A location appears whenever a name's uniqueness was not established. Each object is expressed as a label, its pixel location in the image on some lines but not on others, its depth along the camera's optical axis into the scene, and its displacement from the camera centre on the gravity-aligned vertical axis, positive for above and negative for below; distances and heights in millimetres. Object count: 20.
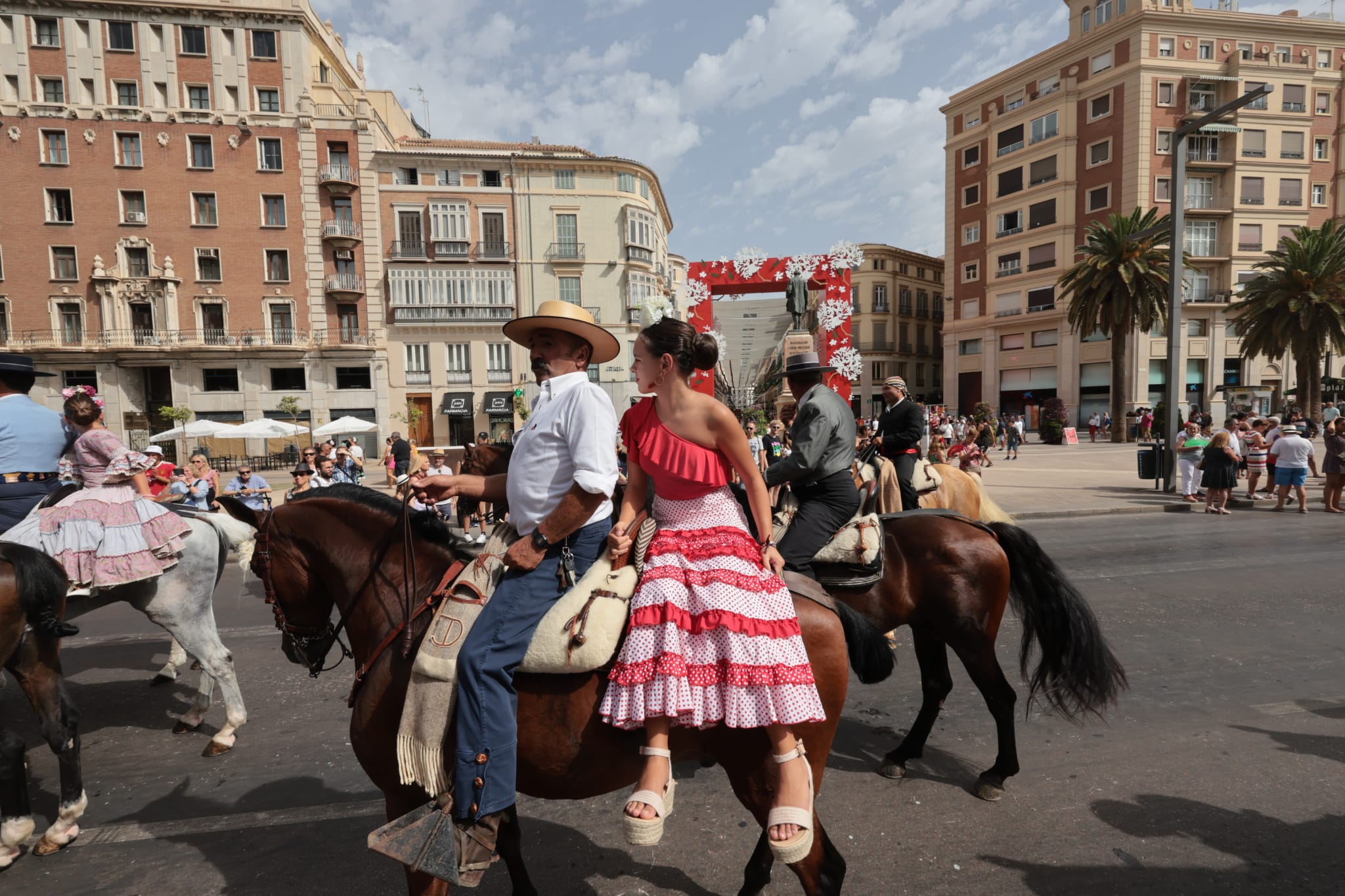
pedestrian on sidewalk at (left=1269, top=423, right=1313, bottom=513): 12124 -1340
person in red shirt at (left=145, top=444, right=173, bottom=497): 7051 -636
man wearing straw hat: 2234 -443
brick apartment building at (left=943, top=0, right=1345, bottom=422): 37531 +14383
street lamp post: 13859 +2087
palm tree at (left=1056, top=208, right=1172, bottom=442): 28391 +5173
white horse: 4305 -1297
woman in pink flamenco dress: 4070 -635
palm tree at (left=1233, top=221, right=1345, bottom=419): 27938 +3882
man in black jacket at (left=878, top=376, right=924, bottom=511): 6230 -312
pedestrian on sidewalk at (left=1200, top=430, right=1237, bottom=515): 12211 -1527
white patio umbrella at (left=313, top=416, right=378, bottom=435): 22750 -296
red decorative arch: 17047 +3456
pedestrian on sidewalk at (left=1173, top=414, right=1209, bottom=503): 13484 -1364
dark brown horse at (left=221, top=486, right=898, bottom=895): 2373 -1022
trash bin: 14719 -1551
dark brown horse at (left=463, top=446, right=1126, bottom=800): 3674 -1308
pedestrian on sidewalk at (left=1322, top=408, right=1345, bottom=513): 12148 -1421
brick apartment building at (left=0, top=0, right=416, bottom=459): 31953 +11333
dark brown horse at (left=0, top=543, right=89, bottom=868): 3215 -1481
